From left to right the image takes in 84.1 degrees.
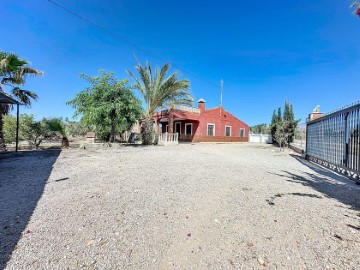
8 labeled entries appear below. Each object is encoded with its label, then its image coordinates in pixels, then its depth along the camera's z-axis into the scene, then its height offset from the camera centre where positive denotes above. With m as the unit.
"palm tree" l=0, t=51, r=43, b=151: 8.38 +2.60
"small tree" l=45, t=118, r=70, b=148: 12.12 +0.23
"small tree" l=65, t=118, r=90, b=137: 30.18 +0.33
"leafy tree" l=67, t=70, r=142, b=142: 12.81 +2.04
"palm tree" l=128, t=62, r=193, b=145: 15.27 +3.68
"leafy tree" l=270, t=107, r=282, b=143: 22.33 +2.39
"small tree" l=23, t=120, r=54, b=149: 13.01 -0.09
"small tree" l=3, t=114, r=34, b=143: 12.96 +0.30
